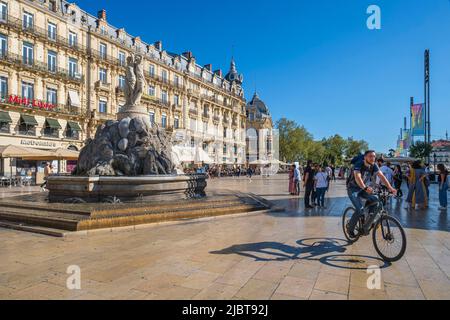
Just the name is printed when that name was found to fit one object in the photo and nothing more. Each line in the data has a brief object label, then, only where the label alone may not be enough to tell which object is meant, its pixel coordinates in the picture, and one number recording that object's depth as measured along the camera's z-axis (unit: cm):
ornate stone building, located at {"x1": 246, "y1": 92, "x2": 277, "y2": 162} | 7043
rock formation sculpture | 1127
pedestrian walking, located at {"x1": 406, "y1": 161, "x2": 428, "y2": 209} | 1122
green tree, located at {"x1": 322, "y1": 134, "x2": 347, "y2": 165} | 7956
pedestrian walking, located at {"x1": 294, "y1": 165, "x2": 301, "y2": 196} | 1595
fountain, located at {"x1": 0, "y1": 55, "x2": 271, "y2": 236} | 724
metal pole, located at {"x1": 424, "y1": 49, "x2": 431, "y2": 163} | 2848
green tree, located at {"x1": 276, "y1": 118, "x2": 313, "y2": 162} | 6550
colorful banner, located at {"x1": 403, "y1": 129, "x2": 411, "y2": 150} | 4612
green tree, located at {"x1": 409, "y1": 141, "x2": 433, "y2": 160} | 3275
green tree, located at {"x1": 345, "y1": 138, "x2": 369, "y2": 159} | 8176
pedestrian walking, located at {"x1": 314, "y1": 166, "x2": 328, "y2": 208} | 1160
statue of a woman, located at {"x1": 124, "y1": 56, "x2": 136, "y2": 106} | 1361
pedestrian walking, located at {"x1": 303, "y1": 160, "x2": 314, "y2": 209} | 1154
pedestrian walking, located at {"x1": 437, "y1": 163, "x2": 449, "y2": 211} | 1089
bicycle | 469
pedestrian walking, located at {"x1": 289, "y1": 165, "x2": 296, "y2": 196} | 1658
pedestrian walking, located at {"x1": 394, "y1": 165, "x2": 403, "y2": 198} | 1449
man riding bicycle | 529
